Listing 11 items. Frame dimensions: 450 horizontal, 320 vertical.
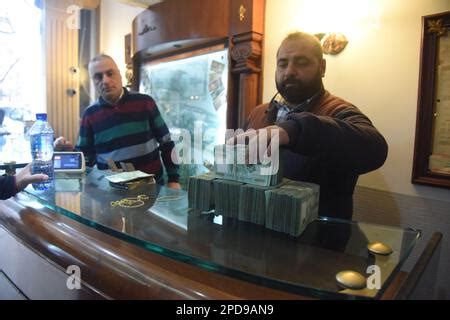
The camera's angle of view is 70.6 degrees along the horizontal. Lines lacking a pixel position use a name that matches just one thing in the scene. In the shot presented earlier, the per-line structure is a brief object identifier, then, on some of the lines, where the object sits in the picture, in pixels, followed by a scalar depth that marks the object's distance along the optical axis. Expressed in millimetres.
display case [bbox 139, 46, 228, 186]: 2482
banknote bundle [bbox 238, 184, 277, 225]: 739
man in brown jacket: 850
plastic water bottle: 1322
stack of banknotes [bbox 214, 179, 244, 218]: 776
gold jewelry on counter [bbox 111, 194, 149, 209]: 996
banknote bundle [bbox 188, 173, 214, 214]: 826
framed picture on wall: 1488
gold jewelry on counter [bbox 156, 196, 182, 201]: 1076
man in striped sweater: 2021
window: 3602
